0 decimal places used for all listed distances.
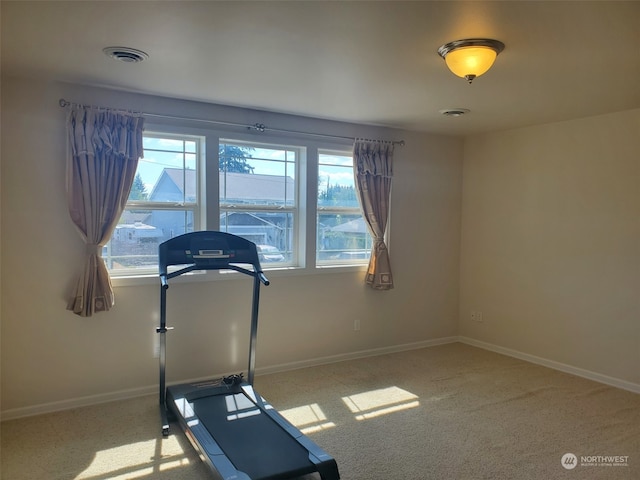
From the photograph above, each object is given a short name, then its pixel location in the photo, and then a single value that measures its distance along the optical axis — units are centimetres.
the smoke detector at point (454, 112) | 404
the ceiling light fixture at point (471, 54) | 247
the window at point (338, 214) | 476
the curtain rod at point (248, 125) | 341
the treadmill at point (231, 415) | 255
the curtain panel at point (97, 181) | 341
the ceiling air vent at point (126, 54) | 269
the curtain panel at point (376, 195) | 475
